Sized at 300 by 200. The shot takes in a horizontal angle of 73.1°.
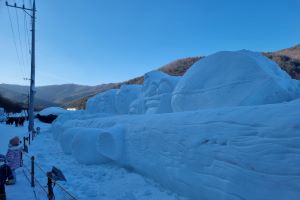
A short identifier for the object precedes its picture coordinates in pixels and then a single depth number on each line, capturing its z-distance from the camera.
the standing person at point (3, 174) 2.84
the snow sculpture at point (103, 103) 8.90
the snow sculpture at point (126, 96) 7.94
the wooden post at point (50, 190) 2.48
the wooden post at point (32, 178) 3.48
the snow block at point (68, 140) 6.22
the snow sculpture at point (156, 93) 4.99
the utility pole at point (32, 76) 11.92
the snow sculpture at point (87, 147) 4.96
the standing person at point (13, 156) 3.52
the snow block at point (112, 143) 4.44
